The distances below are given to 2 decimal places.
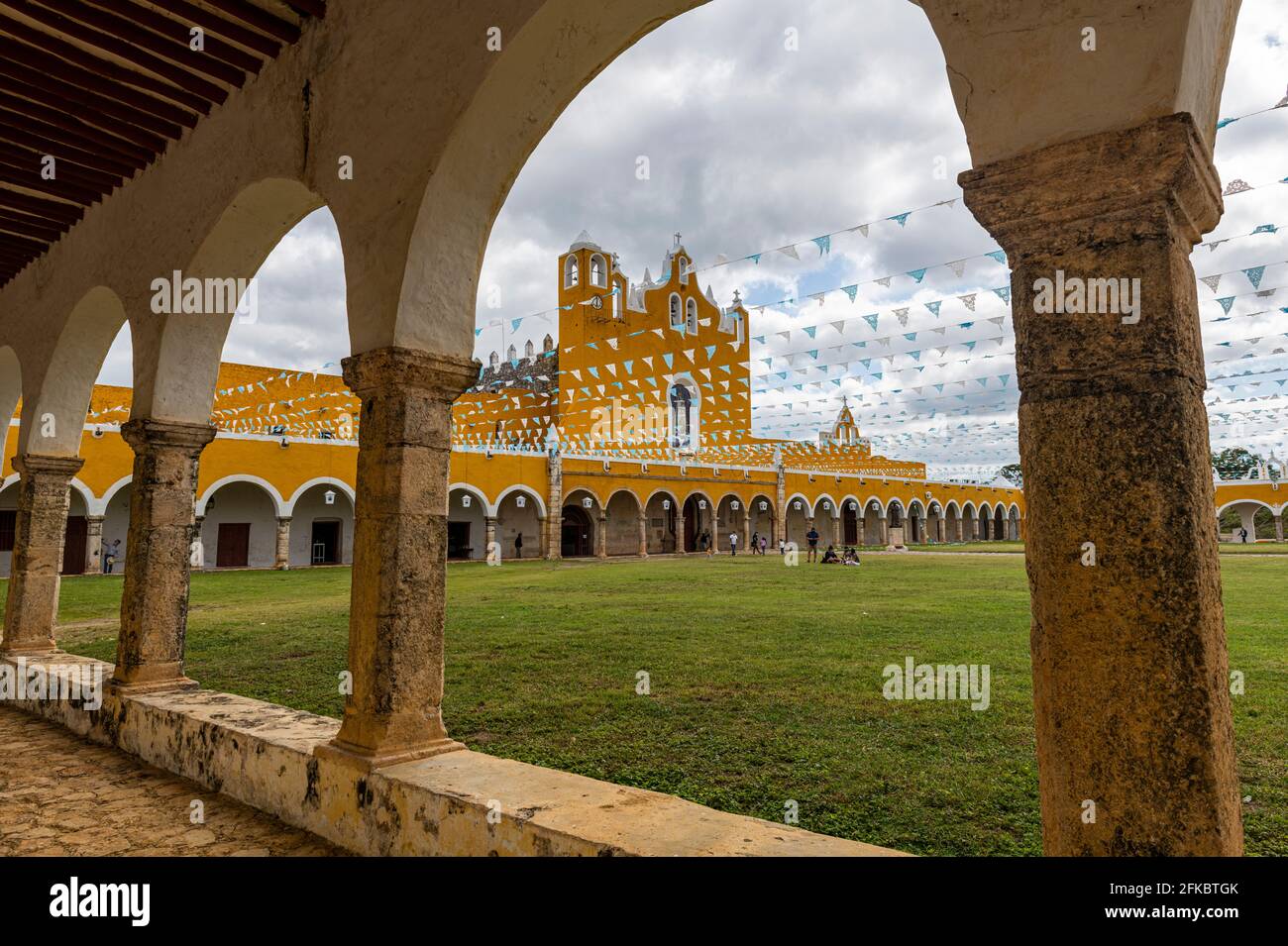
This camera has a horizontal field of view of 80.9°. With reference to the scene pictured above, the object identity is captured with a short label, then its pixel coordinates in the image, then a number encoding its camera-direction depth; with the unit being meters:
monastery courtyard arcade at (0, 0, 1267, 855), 1.39
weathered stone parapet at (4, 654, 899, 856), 1.96
